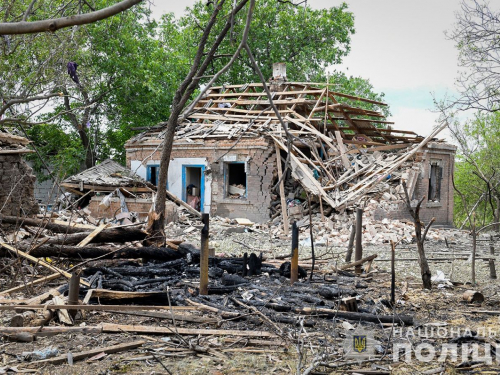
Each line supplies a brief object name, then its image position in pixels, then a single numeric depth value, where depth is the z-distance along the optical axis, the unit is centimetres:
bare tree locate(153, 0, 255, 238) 994
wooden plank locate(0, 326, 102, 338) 532
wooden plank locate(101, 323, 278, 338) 549
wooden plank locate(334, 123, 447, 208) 1800
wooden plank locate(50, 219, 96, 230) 1039
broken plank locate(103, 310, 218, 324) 591
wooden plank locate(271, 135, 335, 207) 1770
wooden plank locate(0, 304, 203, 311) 562
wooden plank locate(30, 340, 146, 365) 466
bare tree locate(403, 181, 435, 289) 749
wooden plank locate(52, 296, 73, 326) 569
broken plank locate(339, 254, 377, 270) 942
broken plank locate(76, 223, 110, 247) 929
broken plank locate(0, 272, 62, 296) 676
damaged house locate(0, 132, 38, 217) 1186
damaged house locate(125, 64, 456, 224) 1856
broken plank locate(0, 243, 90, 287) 745
